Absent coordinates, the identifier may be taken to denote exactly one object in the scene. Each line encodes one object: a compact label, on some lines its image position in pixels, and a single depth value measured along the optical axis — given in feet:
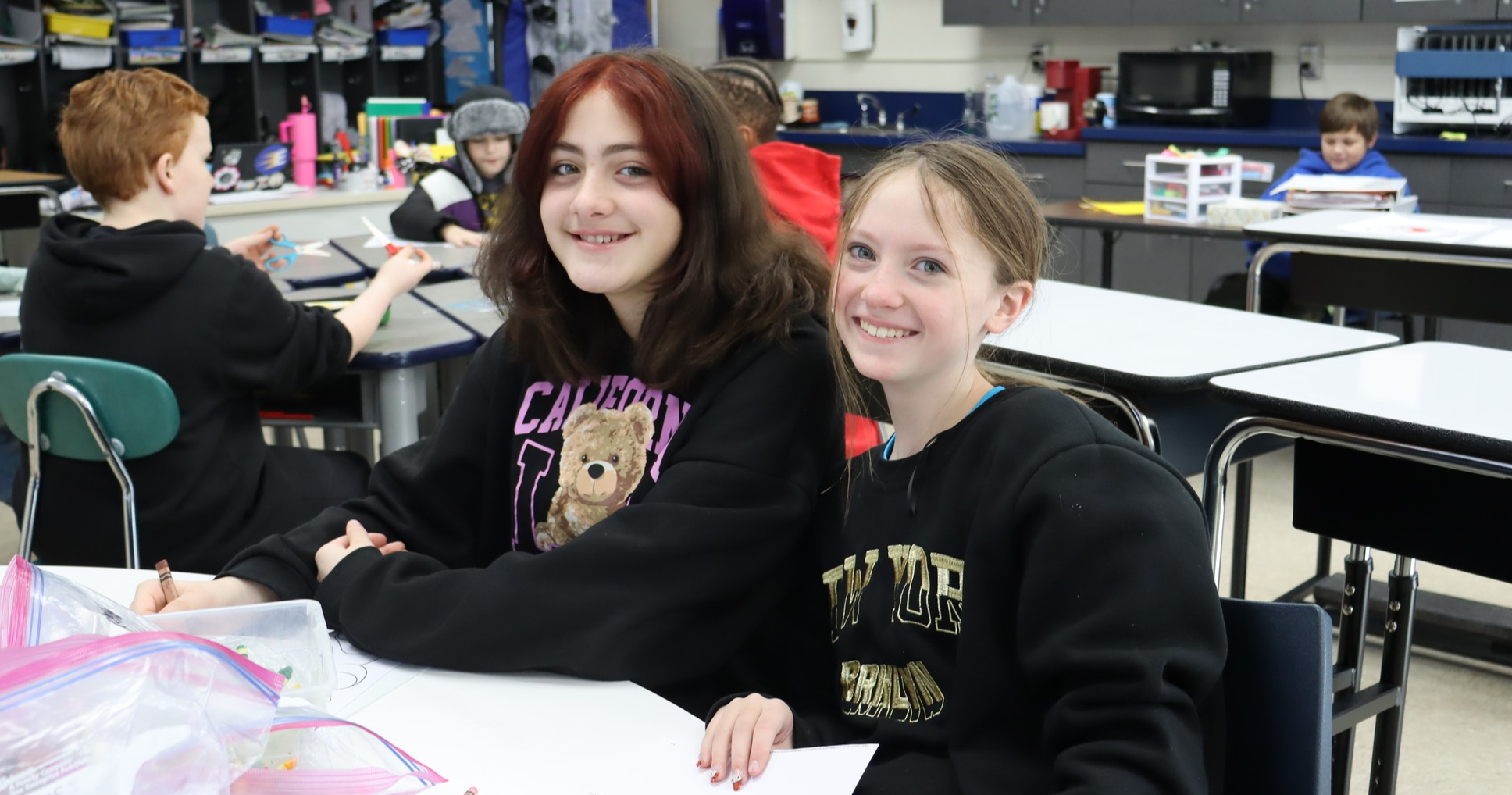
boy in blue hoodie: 13.46
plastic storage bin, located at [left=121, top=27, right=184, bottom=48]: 16.66
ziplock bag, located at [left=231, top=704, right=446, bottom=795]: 2.50
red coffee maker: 18.63
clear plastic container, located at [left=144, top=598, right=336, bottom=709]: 3.14
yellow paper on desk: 13.98
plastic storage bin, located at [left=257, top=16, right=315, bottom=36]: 17.97
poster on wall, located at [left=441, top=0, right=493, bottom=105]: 20.44
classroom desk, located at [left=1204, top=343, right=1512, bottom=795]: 4.76
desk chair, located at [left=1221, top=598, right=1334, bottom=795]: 2.86
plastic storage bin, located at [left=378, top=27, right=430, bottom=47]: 19.62
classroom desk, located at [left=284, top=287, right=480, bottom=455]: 7.27
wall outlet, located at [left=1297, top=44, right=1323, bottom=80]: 17.08
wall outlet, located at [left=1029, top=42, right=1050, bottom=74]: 19.69
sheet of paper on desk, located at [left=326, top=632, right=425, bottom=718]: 3.27
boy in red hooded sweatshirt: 8.06
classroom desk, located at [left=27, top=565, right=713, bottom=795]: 2.88
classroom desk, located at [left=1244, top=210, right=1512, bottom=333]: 9.09
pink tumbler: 18.02
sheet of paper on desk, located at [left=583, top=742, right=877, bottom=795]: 2.84
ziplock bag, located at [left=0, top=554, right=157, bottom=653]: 2.65
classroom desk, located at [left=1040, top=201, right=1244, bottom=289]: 12.55
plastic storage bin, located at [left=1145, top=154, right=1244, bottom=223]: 13.02
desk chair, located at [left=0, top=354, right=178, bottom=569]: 6.24
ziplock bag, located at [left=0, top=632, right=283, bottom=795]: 2.10
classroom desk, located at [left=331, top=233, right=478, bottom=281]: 10.20
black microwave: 16.80
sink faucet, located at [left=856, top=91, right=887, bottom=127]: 21.55
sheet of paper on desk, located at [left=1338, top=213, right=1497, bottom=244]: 9.28
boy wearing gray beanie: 11.87
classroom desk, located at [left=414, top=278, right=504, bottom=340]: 8.05
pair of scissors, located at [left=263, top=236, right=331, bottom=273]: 10.14
